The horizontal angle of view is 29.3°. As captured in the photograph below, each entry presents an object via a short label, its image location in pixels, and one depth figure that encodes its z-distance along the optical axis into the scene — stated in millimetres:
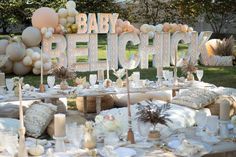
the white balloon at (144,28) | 7379
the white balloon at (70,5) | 7670
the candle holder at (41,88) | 6129
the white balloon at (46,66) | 10505
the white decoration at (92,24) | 6910
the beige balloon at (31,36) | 10084
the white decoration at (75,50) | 6938
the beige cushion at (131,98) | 6930
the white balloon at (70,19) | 7189
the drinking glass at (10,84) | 6008
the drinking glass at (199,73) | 6863
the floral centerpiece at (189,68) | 6906
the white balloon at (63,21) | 7289
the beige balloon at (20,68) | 10844
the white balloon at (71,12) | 7350
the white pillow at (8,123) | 4704
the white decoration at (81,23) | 6951
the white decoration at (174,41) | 7531
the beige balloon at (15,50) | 10359
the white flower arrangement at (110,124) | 3447
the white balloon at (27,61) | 10555
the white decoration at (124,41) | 7137
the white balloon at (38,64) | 10638
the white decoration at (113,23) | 7082
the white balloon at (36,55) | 10469
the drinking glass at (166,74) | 6949
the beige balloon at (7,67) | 10805
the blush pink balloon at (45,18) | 7138
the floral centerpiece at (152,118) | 3502
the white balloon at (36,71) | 10812
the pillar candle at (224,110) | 3635
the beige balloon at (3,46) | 10633
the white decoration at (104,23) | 6980
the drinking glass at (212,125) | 3674
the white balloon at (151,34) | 7367
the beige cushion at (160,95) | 6938
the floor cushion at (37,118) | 4867
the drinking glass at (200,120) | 3746
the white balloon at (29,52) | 10484
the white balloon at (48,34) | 6718
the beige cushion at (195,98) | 5844
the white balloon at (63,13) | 7433
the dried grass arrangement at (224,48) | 13359
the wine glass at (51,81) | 6307
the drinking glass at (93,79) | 6434
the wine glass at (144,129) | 3568
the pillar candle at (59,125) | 3211
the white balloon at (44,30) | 6828
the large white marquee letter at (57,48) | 6777
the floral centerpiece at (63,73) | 6227
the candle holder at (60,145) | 3285
